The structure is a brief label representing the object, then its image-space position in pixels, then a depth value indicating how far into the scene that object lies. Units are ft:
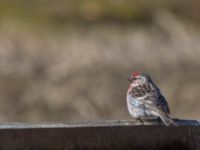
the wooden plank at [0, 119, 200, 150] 37.70
